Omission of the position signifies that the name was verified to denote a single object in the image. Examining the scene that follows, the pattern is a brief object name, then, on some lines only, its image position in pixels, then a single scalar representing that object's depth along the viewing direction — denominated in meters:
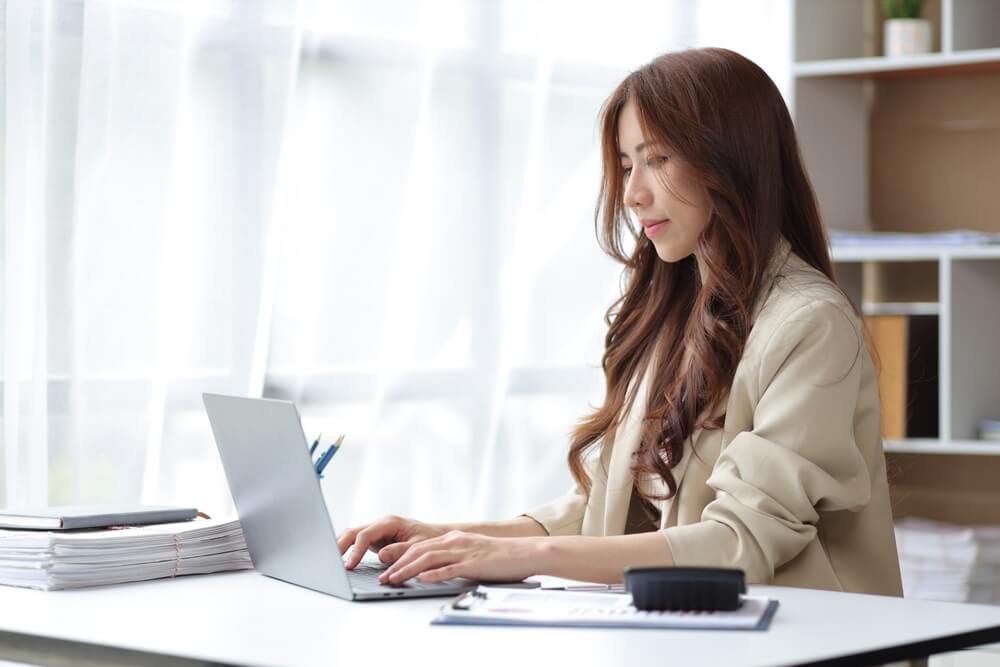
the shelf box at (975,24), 4.47
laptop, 2.75
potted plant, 4.55
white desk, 2.53
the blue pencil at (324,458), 2.94
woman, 2.90
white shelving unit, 4.42
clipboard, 2.62
